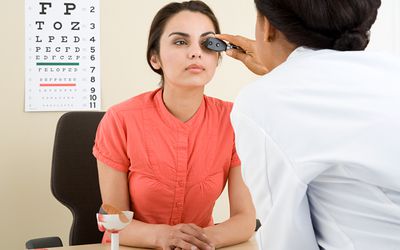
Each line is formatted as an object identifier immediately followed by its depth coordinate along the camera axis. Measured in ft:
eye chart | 8.23
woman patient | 5.56
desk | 4.87
